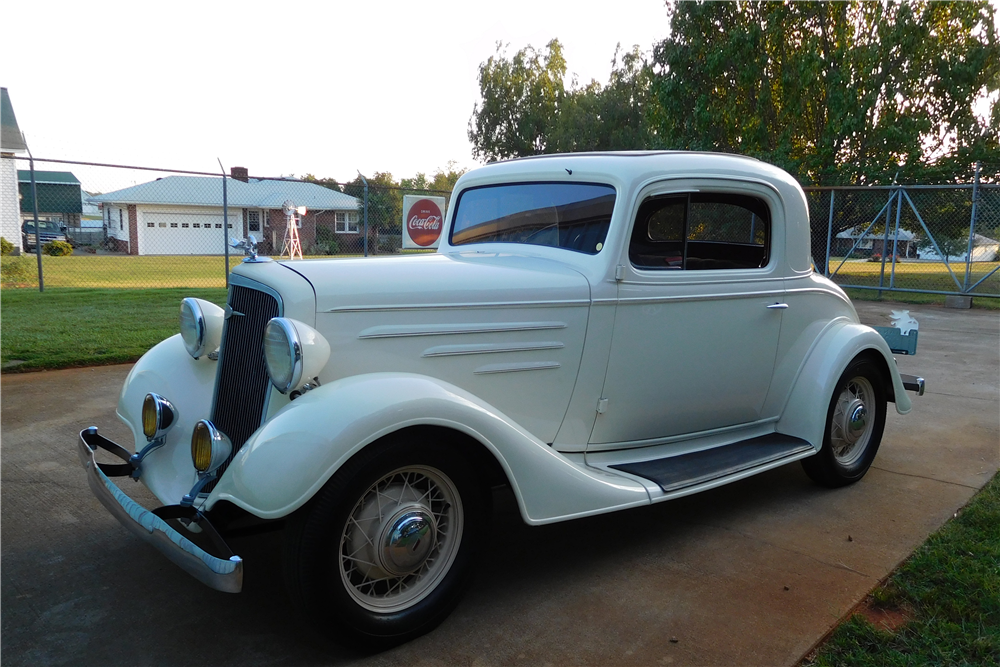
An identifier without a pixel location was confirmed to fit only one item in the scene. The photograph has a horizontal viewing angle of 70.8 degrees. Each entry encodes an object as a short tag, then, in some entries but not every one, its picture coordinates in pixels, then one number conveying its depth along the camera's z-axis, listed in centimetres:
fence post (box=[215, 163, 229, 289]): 1021
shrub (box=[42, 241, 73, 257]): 1290
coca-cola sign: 1286
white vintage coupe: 233
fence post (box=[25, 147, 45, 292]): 920
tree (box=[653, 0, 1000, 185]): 1530
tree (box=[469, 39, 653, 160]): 3097
